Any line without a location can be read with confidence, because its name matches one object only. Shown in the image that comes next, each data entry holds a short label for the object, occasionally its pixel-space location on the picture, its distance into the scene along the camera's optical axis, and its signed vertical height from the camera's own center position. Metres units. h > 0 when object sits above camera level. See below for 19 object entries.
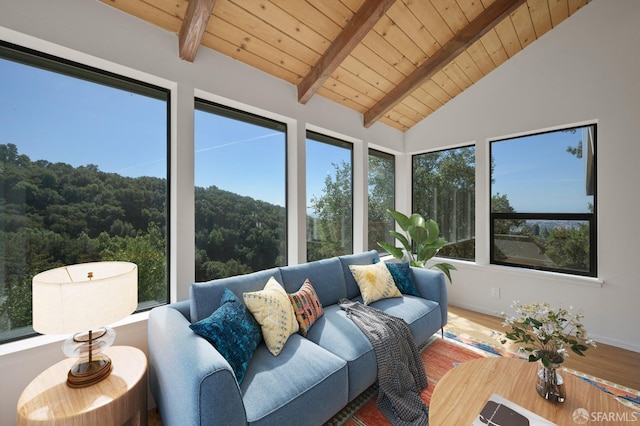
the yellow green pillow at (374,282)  2.53 -0.68
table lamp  1.13 -0.41
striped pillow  1.97 -0.72
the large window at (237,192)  2.36 +0.19
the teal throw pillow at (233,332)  1.44 -0.68
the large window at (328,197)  3.30 +0.18
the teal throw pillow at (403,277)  2.77 -0.69
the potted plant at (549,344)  1.29 -0.64
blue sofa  1.12 -0.87
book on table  1.17 -0.91
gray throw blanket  1.70 -1.10
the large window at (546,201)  2.92 +0.10
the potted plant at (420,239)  3.35 -0.36
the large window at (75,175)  1.57 +0.25
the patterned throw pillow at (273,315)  1.70 -0.68
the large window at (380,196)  4.04 +0.23
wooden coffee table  1.21 -0.91
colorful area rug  1.74 -1.30
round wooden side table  1.08 -0.79
